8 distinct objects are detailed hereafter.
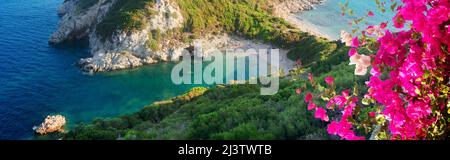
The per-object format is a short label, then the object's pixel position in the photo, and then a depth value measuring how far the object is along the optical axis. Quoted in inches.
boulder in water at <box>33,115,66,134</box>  2050.9
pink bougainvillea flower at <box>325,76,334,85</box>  226.1
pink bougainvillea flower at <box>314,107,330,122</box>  227.9
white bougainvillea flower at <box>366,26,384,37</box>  217.5
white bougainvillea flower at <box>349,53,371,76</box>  204.0
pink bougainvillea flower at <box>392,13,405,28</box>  203.0
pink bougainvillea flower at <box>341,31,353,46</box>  210.1
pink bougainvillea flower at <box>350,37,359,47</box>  211.6
